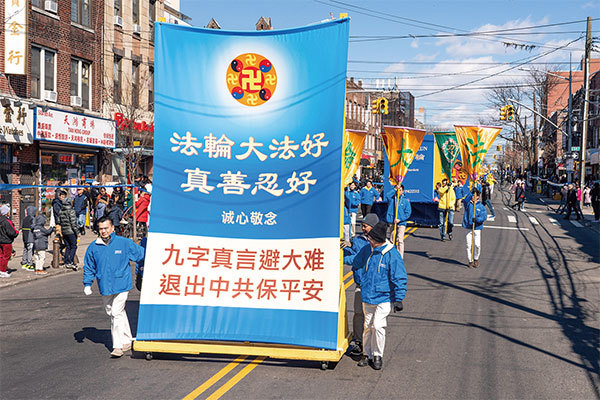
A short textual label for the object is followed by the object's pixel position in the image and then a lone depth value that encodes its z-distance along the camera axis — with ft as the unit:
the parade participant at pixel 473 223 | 48.55
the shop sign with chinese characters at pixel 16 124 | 64.03
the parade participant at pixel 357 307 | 24.66
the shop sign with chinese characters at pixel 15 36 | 64.54
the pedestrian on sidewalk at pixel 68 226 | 46.70
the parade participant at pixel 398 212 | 49.90
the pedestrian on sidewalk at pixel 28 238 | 45.80
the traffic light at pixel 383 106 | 88.96
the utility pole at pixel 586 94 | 109.70
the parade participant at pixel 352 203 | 61.22
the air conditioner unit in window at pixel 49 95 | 72.28
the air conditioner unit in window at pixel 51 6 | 71.67
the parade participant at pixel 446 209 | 64.08
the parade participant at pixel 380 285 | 22.72
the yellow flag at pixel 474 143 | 54.24
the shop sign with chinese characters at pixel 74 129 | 70.00
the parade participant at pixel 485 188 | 110.65
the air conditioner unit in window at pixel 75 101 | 77.82
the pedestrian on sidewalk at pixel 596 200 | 90.35
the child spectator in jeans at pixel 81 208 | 62.59
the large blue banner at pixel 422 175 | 79.00
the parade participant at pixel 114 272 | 24.25
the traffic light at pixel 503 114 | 106.04
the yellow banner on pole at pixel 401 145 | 53.72
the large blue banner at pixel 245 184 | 23.18
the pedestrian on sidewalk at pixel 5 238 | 42.37
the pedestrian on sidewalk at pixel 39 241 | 45.53
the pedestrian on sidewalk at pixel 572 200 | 92.29
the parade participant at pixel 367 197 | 66.80
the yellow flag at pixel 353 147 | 76.23
